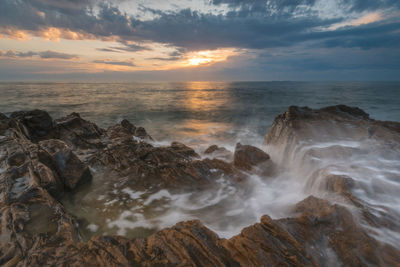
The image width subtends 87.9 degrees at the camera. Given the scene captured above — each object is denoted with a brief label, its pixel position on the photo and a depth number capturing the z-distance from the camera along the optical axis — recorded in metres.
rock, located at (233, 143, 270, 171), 6.78
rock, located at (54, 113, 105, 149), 8.52
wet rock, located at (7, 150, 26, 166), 4.79
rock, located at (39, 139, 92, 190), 5.46
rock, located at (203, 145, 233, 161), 7.99
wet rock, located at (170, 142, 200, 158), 7.89
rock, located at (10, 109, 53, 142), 8.58
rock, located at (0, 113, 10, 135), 6.78
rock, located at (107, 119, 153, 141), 10.22
